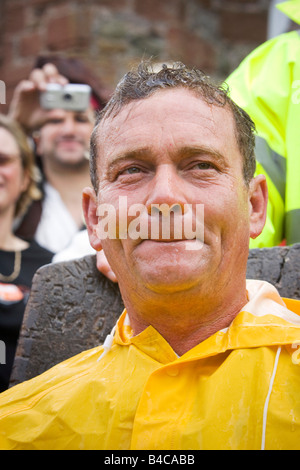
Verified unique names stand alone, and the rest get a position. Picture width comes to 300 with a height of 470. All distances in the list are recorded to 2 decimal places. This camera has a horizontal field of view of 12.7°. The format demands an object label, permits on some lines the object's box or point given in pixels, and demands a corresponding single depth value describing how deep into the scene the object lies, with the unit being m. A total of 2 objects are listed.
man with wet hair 1.09
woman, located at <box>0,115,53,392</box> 1.78
